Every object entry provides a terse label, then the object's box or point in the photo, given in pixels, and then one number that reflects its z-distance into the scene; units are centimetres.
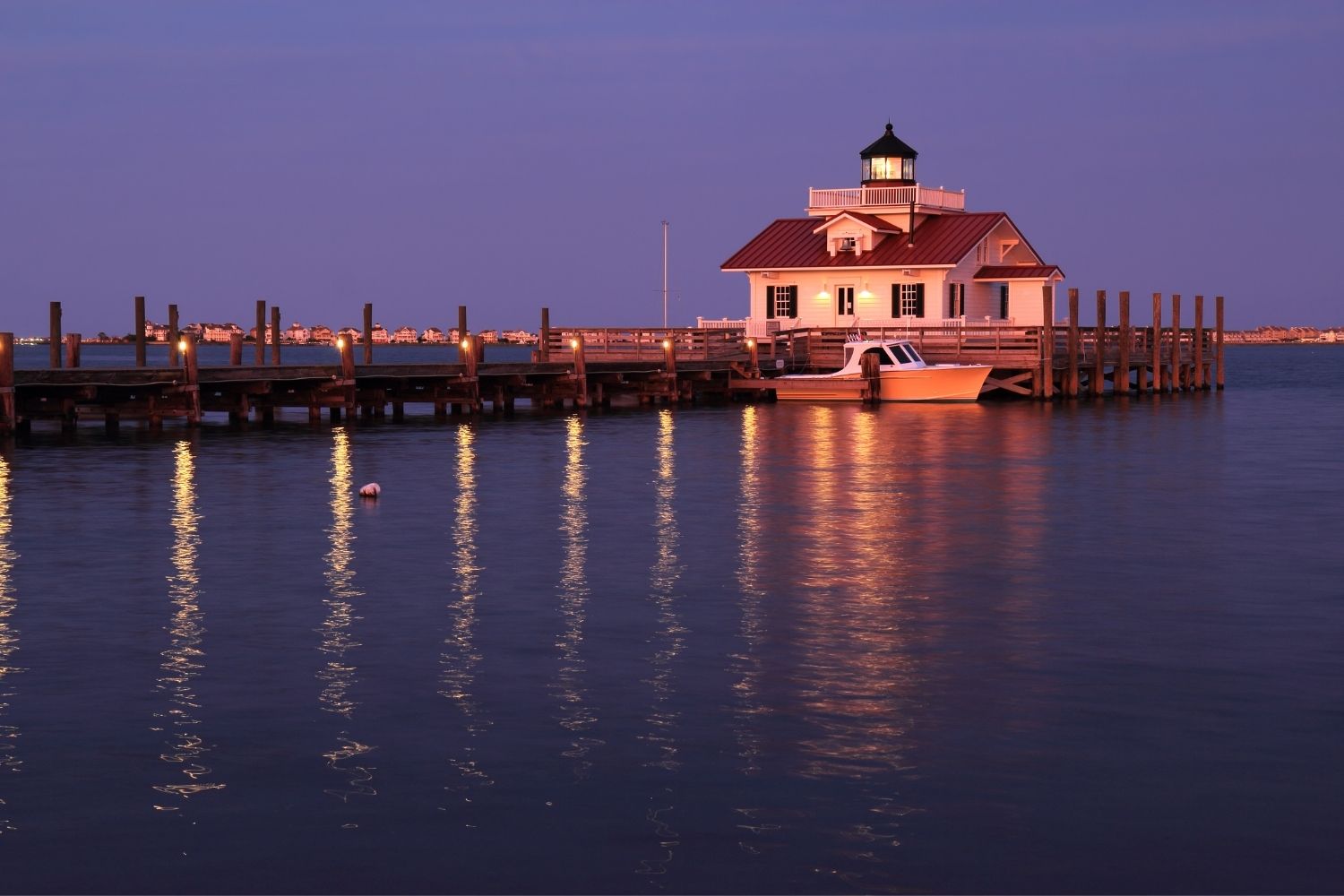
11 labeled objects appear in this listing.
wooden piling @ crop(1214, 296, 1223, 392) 6444
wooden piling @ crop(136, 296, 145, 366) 4669
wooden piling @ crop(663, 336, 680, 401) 5303
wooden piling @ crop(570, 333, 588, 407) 5047
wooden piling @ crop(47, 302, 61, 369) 4528
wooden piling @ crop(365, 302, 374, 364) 5241
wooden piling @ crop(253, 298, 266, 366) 5269
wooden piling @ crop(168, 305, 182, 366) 4459
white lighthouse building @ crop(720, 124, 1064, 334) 5775
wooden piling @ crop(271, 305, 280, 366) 5623
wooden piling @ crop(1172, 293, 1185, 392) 6327
